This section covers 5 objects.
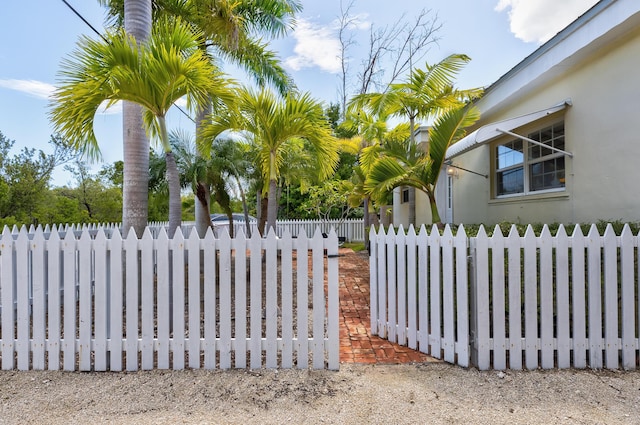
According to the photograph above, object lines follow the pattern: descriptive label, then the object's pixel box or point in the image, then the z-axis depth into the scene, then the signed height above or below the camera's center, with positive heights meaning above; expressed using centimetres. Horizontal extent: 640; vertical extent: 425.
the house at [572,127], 430 +143
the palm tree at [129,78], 347 +159
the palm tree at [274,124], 442 +136
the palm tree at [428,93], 645 +253
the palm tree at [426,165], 539 +85
